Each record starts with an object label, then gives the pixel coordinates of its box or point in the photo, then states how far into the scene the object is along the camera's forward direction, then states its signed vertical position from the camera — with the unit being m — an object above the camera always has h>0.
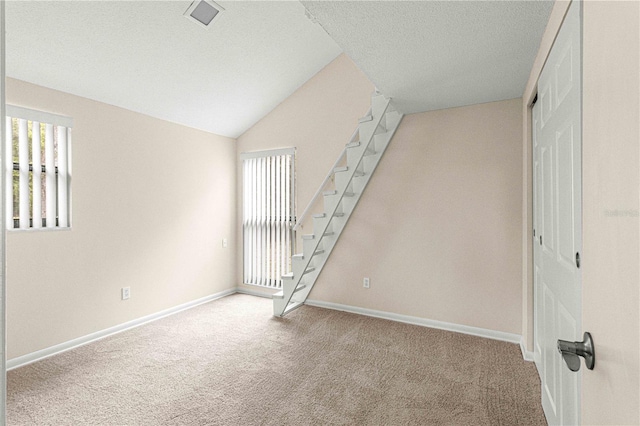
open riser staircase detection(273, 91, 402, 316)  3.42 +0.31
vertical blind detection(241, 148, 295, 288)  4.43 -0.01
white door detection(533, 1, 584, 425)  1.23 +0.00
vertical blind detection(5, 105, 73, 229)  2.65 +0.40
